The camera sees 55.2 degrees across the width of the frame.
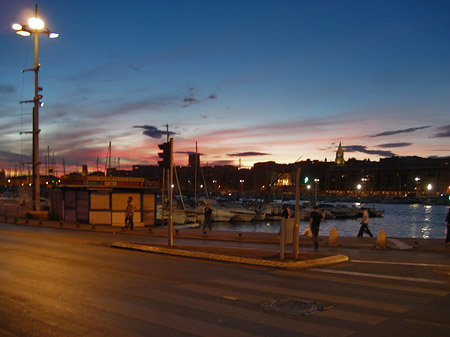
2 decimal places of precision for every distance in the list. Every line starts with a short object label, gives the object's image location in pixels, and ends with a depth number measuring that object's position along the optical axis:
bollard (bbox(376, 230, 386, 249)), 18.30
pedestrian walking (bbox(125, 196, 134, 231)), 25.28
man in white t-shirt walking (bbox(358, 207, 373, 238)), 23.02
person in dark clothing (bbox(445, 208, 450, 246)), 18.77
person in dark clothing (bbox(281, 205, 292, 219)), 18.09
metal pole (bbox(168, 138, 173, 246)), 16.51
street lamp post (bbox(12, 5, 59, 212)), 28.71
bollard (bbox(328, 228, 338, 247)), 19.16
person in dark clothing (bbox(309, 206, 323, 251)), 18.16
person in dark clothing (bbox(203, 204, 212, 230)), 26.40
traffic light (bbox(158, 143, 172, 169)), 16.90
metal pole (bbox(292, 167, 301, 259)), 14.10
